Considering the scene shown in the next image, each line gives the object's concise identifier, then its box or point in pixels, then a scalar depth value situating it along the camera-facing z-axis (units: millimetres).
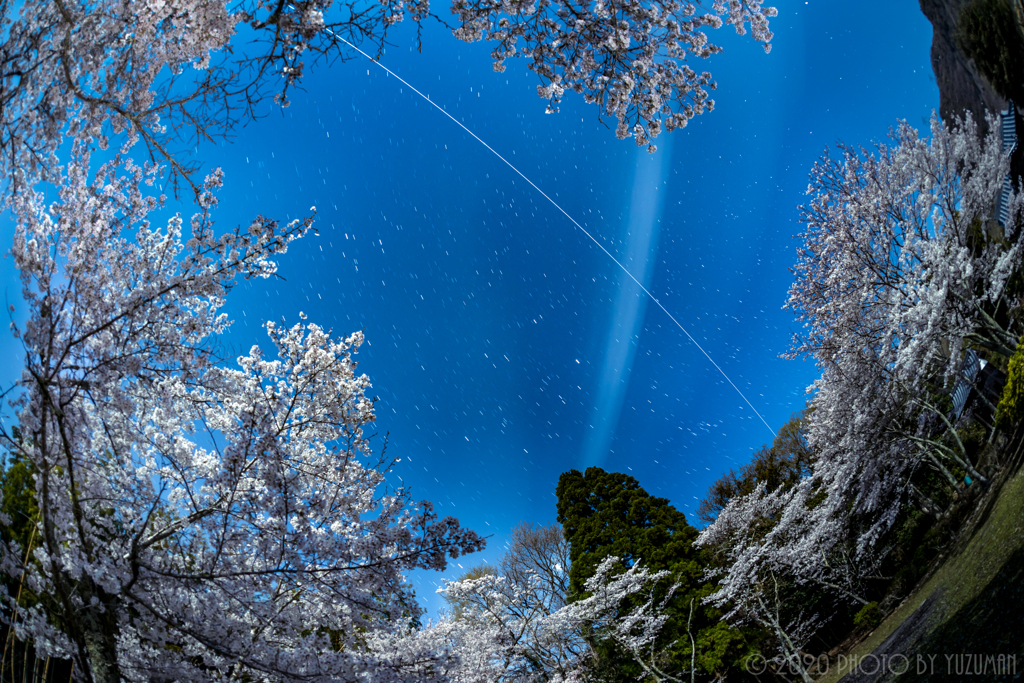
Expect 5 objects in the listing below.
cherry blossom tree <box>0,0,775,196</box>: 2889
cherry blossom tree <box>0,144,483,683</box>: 2893
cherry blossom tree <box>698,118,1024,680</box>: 8320
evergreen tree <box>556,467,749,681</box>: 11219
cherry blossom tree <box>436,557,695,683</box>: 10328
